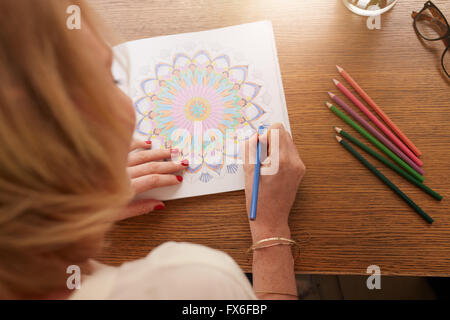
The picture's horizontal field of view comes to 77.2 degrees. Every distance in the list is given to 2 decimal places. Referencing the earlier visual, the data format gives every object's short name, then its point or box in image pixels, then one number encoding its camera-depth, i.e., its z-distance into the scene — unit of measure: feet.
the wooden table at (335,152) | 1.69
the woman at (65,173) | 0.83
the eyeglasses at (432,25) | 2.07
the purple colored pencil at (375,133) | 1.80
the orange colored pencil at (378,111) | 1.84
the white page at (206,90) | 1.90
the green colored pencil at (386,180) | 1.71
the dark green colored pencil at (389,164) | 1.74
